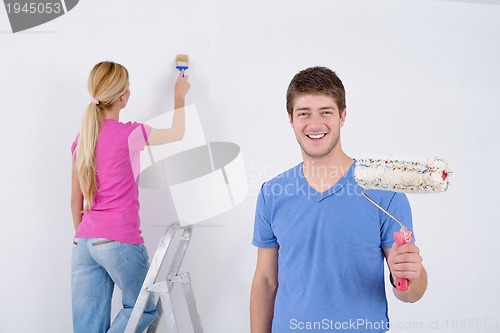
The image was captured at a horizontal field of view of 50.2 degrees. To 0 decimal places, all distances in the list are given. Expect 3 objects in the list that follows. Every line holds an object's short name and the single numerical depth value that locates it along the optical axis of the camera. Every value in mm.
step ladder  2117
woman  2172
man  1449
